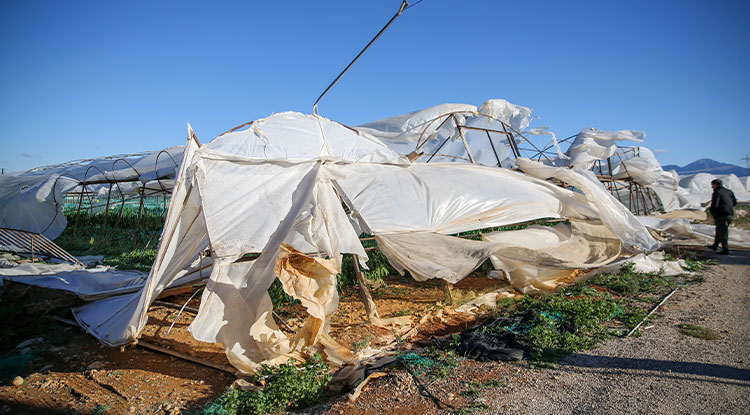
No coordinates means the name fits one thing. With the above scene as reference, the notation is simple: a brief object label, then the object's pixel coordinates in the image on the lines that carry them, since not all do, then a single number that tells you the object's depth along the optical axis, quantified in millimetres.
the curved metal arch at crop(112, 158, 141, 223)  10133
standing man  8664
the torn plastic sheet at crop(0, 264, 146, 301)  5566
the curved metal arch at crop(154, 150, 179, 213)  9352
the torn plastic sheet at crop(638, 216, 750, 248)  9230
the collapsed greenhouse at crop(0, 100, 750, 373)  3895
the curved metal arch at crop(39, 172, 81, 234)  10648
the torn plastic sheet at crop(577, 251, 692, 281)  6996
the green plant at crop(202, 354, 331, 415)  3193
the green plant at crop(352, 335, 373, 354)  4340
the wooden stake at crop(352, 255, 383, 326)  5083
